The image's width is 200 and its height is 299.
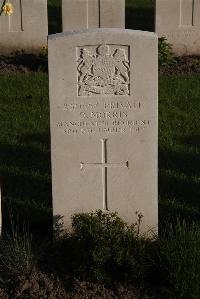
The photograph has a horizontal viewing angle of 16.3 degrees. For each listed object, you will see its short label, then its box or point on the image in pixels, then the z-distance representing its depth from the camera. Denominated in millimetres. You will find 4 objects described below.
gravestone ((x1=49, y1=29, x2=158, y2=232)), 4863
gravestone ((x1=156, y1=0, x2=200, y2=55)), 10703
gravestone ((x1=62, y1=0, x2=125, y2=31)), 10711
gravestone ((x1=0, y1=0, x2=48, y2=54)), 10703
